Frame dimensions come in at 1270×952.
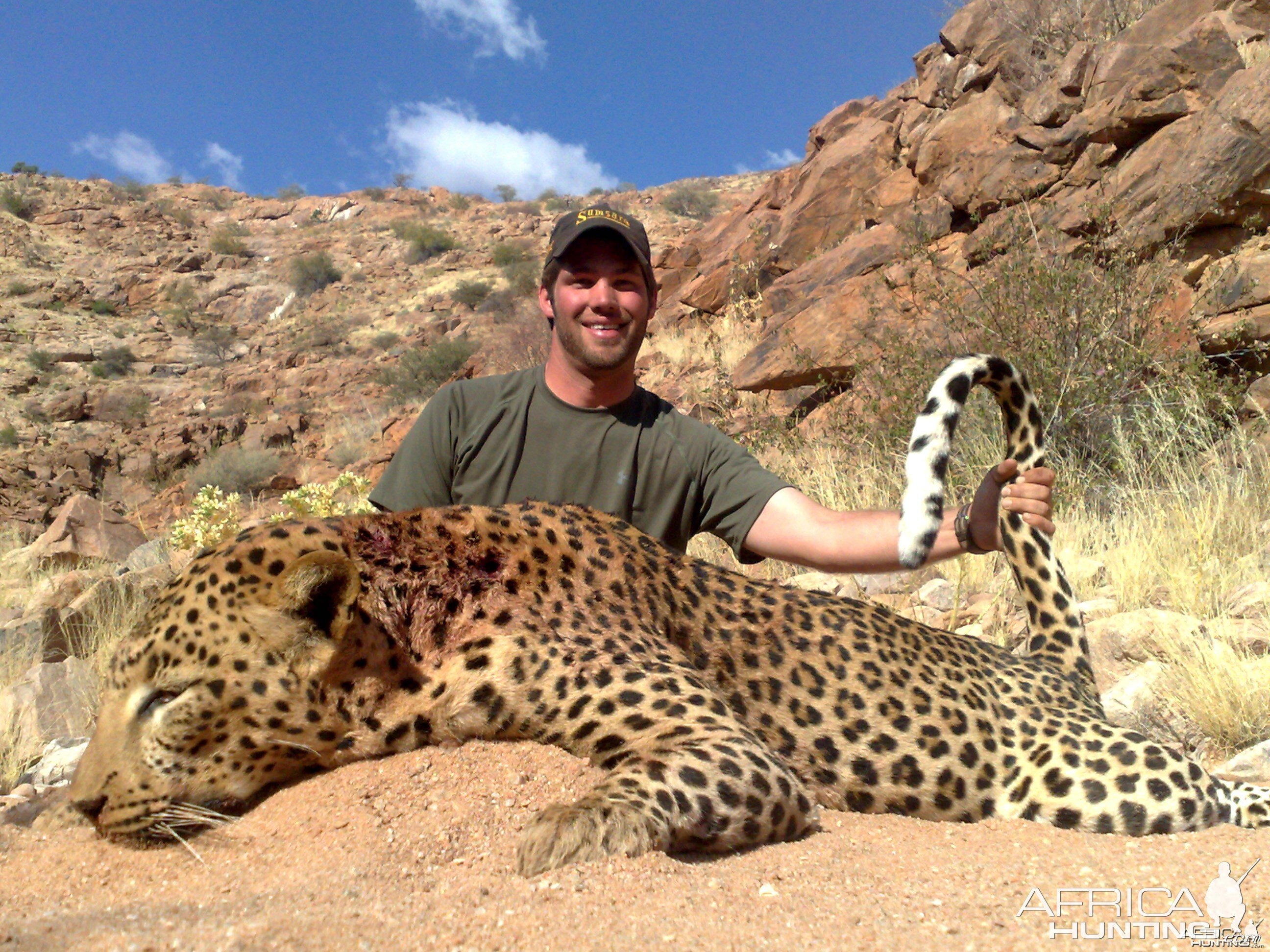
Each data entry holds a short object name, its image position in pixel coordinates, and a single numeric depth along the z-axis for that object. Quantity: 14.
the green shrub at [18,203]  41.81
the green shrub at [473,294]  33.50
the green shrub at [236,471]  16.97
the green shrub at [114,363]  28.73
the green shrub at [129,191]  48.19
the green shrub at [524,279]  31.61
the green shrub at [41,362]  28.11
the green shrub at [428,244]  42.06
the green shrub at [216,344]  31.92
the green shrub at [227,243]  42.41
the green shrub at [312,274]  38.97
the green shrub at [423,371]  24.00
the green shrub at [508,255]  38.47
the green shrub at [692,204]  44.91
